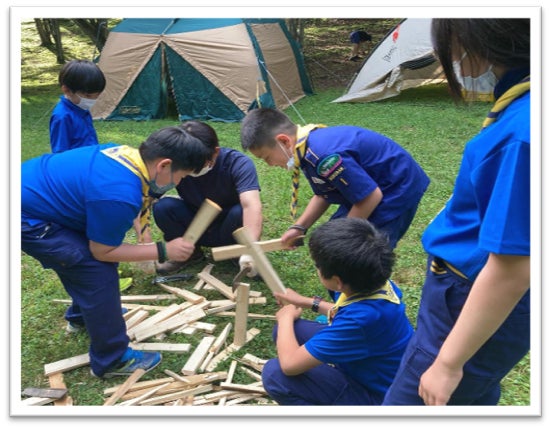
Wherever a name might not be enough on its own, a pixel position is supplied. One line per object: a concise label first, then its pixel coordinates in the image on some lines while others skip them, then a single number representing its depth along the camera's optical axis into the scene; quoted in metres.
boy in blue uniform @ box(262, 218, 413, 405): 2.33
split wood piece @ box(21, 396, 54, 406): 3.01
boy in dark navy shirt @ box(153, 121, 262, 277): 4.15
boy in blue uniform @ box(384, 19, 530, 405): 1.28
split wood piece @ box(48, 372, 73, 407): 3.09
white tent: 11.30
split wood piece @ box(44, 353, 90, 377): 3.35
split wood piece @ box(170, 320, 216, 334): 3.76
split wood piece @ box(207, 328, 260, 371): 3.36
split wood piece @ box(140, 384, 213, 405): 2.99
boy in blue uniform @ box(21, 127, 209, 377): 2.77
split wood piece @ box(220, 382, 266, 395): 3.03
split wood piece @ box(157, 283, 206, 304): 4.11
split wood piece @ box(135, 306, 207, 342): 3.69
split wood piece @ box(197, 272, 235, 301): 4.21
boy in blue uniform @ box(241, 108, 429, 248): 3.18
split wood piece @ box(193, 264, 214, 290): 4.37
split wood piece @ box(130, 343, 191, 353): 3.53
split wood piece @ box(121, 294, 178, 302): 4.18
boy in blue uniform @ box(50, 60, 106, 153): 4.23
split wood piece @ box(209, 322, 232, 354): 3.51
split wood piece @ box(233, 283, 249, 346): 3.35
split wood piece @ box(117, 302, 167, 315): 4.04
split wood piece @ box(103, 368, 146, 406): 3.05
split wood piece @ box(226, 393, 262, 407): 2.96
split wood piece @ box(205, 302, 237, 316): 3.98
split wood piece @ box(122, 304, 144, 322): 3.87
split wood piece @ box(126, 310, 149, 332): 3.79
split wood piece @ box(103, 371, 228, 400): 3.11
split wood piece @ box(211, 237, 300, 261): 3.03
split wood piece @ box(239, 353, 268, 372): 3.30
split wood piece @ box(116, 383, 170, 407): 2.98
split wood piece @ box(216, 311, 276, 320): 3.87
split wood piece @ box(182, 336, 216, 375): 3.29
